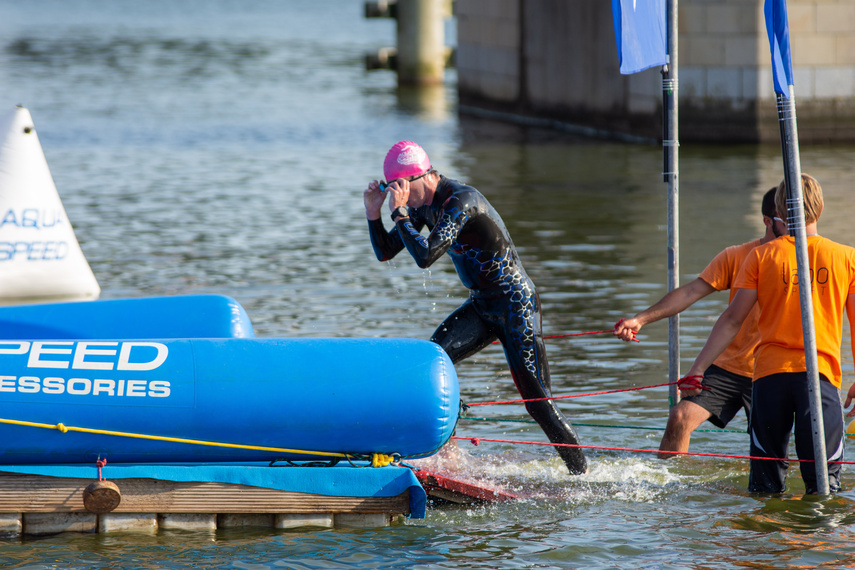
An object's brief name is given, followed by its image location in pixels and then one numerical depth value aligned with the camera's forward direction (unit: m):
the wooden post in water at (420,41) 73.00
